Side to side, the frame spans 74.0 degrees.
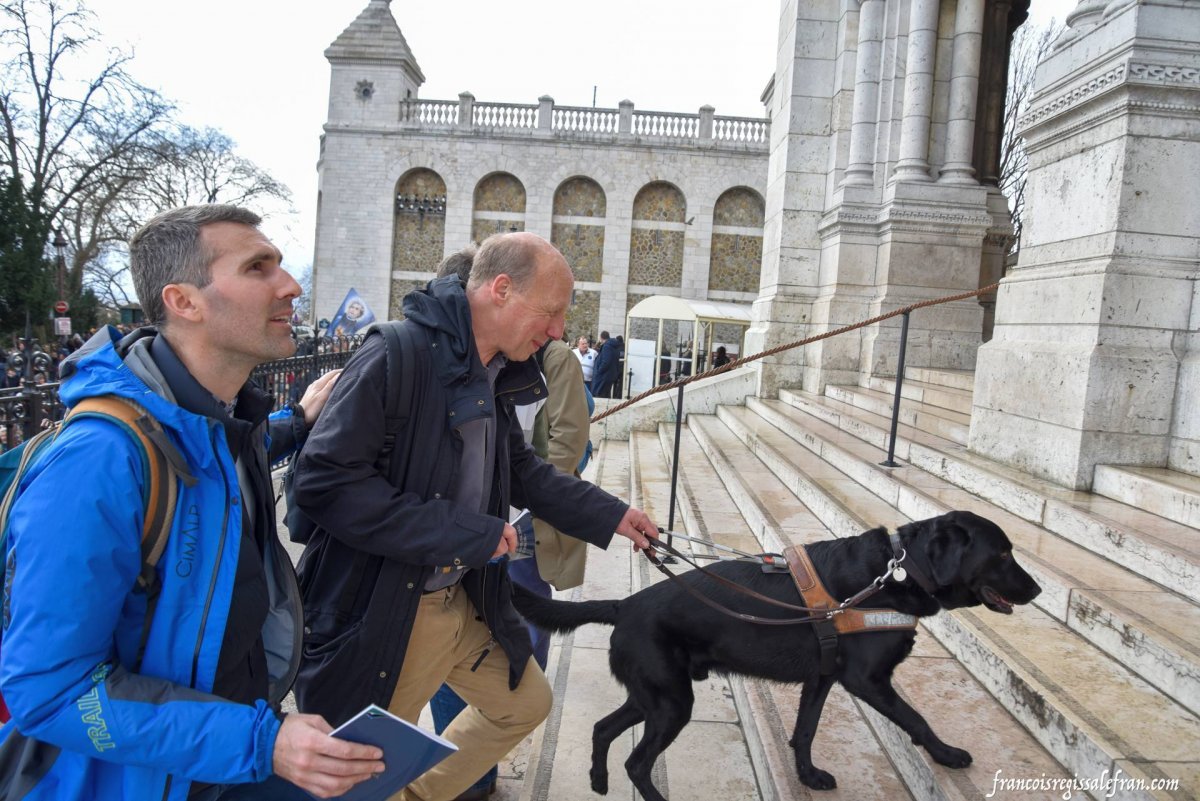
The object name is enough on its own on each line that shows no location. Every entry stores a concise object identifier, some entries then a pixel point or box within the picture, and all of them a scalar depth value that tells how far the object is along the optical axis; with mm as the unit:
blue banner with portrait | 17844
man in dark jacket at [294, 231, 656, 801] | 1978
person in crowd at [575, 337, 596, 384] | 15838
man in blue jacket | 1262
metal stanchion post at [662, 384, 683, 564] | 5723
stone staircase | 2461
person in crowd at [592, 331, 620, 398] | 15383
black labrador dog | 2557
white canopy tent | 19016
